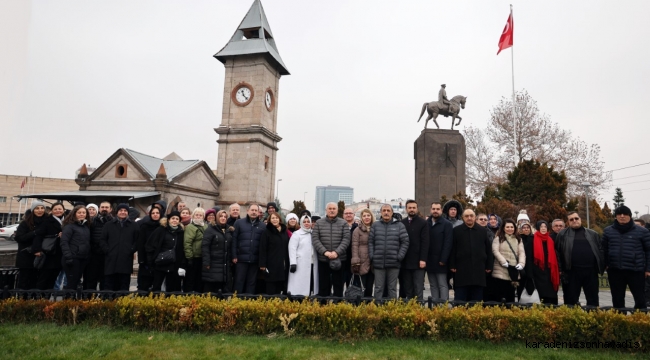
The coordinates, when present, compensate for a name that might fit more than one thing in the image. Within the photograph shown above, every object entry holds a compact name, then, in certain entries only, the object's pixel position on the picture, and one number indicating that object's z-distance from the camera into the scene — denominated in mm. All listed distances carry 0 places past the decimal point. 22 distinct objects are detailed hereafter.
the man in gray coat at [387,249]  6414
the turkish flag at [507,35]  20812
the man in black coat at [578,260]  6340
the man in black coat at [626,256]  6078
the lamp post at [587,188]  25062
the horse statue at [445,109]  17484
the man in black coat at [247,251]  6711
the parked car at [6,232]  25184
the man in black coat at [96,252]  6992
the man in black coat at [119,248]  6766
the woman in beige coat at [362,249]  6609
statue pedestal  16984
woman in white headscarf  6711
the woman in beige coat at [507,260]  6465
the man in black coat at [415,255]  6504
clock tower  22547
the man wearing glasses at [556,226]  7207
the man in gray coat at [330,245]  6621
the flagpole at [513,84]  22203
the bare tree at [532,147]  26609
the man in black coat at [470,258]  6262
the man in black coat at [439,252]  6535
